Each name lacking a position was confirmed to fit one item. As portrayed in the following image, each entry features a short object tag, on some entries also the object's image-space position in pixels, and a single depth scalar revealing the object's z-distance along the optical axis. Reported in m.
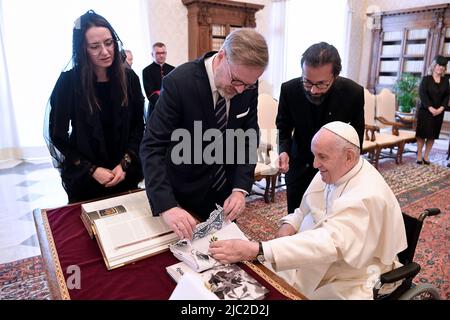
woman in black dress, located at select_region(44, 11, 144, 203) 1.66
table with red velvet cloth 1.08
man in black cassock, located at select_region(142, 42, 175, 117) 5.08
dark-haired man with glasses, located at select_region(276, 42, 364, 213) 1.82
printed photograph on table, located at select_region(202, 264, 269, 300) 1.05
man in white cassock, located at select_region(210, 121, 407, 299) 1.27
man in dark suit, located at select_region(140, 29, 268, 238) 1.25
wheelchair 1.50
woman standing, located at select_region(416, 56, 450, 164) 5.78
